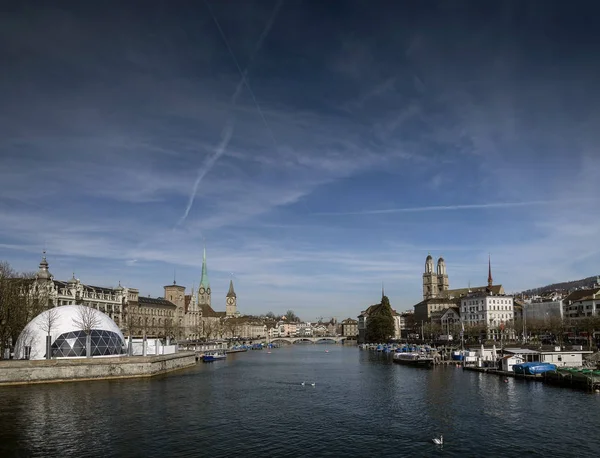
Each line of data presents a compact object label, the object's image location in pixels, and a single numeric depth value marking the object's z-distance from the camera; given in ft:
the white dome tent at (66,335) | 251.39
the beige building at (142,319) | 586.45
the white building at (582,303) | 514.27
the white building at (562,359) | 275.18
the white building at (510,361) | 278.05
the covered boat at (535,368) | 252.01
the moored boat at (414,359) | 362.33
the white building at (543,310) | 583.17
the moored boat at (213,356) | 424.05
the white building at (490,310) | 614.34
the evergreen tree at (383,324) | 640.58
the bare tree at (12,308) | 273.54
